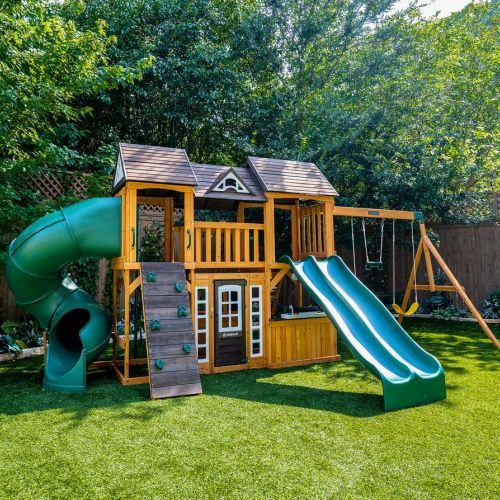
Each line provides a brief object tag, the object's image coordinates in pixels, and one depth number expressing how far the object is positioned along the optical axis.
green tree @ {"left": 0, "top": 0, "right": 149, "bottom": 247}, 6.70
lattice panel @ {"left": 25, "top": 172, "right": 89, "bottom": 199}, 9.57
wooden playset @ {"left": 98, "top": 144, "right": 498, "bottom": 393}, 6.14
